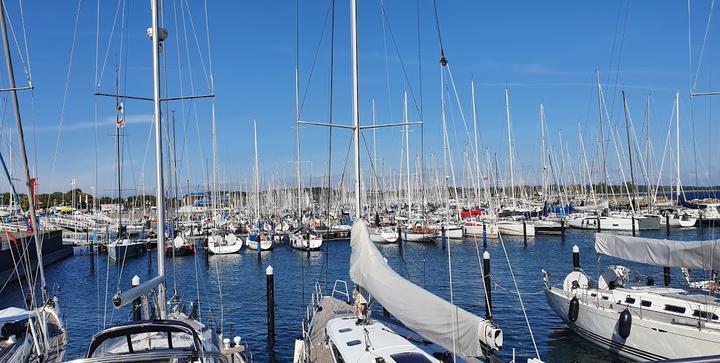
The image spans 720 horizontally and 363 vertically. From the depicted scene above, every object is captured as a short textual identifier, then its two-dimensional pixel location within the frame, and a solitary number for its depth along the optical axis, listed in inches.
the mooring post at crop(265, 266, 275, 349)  839.0
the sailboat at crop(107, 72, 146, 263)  2069.4
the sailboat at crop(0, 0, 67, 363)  400.2
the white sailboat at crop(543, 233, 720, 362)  623.2
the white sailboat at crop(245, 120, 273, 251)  2207.2
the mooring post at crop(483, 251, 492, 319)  944.1
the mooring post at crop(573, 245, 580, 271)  1030.4
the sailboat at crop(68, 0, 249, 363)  368.5
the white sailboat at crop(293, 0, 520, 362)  332.8
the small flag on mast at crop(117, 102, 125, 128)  738.8
